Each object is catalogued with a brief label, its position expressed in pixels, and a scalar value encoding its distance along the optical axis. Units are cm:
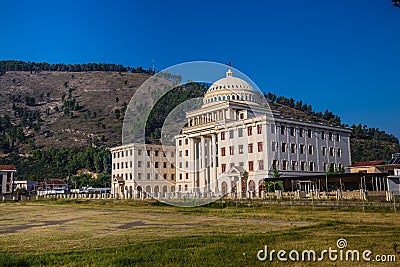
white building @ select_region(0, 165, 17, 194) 10712
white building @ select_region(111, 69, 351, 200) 6444
